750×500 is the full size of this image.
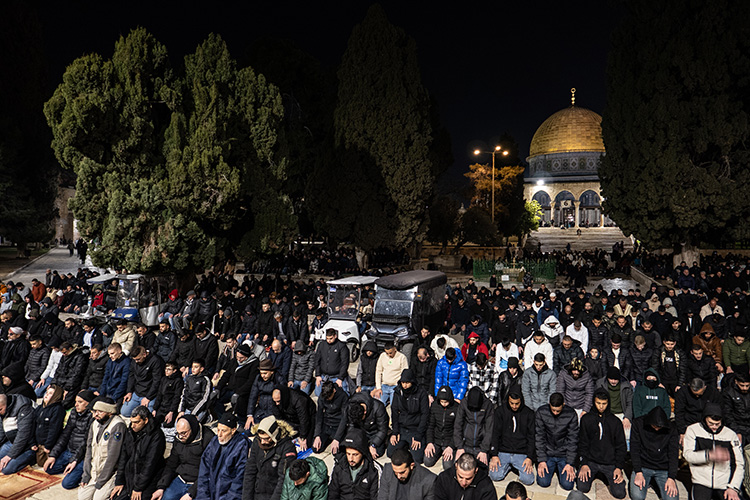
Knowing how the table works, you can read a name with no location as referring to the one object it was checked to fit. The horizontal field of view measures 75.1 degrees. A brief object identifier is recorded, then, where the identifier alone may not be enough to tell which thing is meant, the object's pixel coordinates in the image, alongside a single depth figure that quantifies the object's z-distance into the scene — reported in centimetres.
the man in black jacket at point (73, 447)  635
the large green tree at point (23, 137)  3309
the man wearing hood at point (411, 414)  673
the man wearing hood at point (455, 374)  765
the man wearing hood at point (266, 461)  524
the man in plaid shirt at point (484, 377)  731
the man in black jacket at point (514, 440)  630
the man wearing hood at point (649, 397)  659
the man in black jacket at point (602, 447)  602
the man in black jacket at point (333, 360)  851
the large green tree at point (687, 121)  1956
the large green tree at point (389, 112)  2475
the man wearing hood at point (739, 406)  628
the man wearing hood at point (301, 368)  834
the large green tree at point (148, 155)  1527
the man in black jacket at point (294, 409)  649
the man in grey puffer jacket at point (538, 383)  715
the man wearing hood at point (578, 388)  715
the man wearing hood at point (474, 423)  630
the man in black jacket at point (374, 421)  647
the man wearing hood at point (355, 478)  490
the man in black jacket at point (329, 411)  686
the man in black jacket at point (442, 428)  648
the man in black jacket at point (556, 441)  615
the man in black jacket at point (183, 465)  568
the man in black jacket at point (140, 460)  560
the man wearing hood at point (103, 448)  582
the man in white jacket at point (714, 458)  530
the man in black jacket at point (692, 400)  632
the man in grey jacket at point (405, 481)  473
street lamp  3505
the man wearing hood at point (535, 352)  885
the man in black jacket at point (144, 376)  788
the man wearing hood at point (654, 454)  569
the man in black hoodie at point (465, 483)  455
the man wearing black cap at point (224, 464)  540
